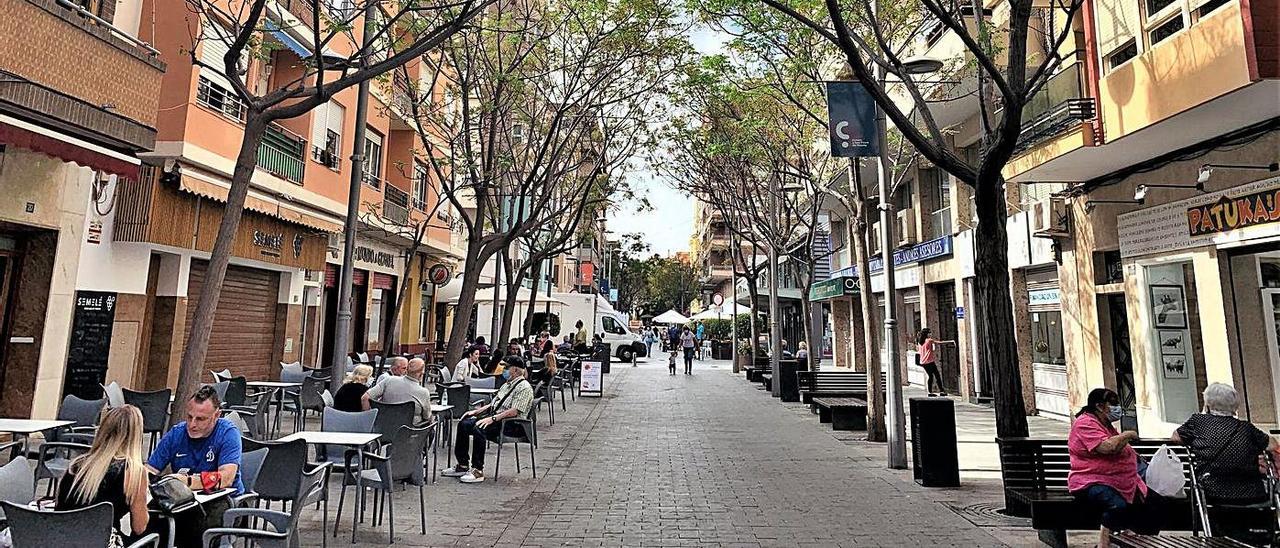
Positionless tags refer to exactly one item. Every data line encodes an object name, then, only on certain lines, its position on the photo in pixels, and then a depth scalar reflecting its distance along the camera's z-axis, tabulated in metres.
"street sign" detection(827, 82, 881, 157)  9.60
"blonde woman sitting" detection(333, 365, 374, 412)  7.96
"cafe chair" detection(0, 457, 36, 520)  3.77
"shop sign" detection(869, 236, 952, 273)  17.67
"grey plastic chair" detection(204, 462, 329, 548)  3.67
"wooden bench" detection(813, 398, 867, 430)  12.38
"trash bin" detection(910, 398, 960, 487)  7.97
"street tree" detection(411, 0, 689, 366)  12.98
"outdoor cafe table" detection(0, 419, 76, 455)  5.87
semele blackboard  10.61
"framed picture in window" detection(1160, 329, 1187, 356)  10.68
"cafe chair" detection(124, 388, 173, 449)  7.76
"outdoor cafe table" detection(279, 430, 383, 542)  5.78
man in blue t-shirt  4.47
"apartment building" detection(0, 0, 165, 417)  7.89
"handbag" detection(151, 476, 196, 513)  3.87
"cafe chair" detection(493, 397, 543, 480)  8.39
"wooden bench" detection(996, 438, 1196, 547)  5.75
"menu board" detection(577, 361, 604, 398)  17.34
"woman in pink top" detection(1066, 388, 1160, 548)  5.08
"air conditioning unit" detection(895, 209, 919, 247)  20.16
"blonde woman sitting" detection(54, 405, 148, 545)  3.45
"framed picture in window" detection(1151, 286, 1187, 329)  10.64
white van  32.69
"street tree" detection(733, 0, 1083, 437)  6.43
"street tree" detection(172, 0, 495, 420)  6.36
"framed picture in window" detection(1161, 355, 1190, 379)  10.68
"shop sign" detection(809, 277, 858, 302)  20.71
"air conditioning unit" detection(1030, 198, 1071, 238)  12.68
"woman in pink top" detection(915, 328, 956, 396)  16.61
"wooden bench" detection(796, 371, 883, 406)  15.67
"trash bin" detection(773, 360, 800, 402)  17.28
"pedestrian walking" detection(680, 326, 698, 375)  26.56
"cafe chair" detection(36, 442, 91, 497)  5.52
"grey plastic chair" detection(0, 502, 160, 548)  3.02
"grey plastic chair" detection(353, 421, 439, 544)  5.86
